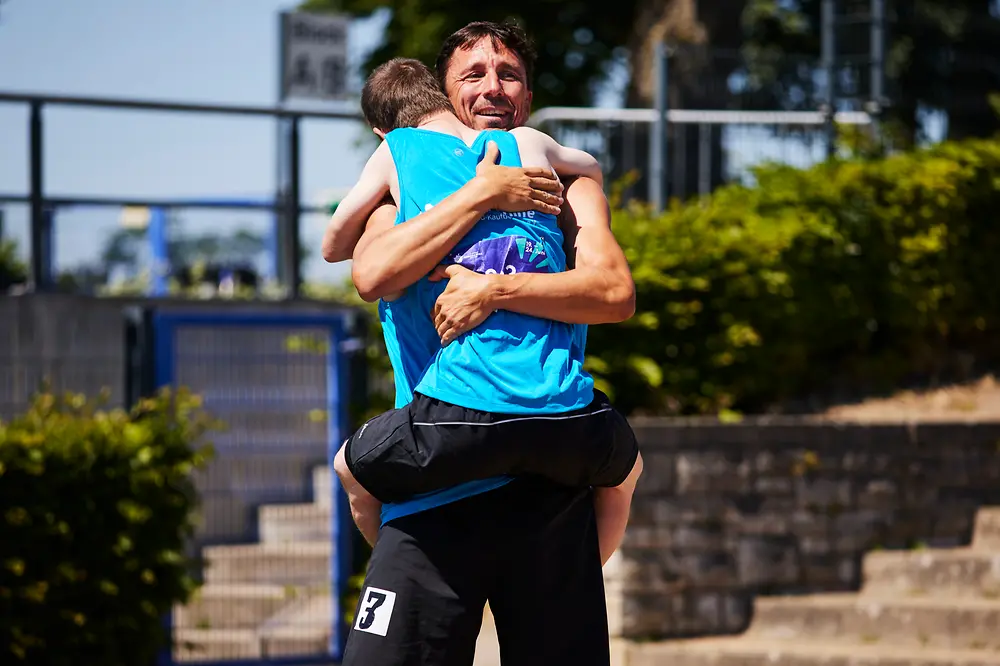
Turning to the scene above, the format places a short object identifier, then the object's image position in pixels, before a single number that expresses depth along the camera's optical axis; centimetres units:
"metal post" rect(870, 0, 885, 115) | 2084
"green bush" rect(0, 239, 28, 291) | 1811
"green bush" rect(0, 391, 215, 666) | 1245
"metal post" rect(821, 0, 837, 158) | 1997
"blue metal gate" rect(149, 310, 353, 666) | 1473
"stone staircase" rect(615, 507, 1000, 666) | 1316
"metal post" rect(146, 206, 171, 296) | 1878
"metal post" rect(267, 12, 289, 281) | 1845
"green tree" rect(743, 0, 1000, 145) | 3784
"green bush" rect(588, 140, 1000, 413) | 1478
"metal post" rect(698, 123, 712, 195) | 2006
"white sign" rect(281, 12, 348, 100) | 2278
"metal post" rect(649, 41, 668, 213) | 1881
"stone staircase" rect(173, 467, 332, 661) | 1472
